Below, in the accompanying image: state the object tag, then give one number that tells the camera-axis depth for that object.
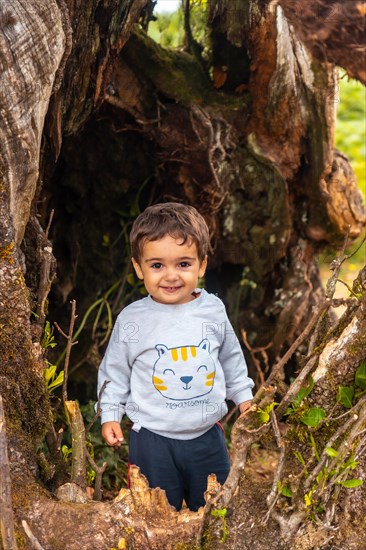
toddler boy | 2.82
